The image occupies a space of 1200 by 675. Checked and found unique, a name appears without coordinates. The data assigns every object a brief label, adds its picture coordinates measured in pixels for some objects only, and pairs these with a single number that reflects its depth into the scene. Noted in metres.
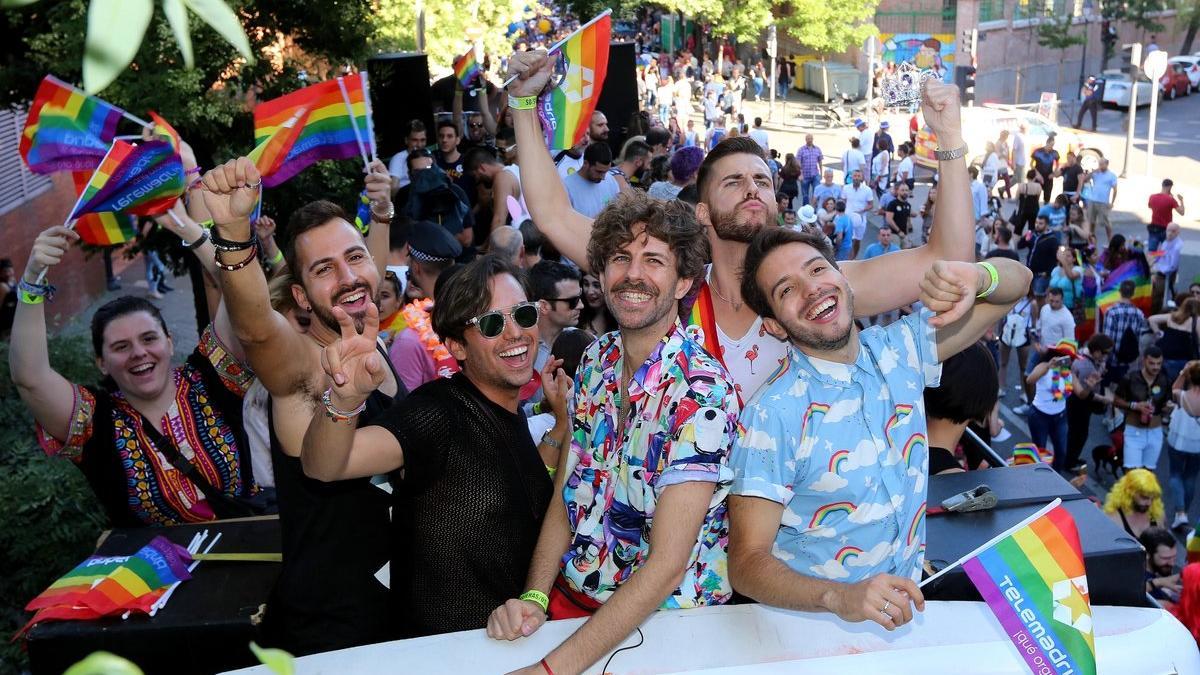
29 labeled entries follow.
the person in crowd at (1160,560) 6.84
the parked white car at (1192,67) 38.78
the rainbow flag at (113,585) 3.10
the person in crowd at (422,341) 4.95
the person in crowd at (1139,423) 9.73
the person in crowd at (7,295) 9.64
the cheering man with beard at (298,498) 2.90
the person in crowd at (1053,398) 10.24
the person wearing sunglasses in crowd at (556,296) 5.43
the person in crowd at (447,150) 10.89
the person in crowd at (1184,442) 9.30
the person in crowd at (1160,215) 16.88
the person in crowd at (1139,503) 7.69
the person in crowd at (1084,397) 10.23
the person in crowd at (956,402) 3.84
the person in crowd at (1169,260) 14.78
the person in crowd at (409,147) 9.84
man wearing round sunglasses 2.91
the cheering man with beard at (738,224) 3.46
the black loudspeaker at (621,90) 12.62
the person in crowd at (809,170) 21.22
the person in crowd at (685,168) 8.95
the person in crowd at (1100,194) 18.61
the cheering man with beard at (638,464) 2.63
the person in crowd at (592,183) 8.80
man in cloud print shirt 2.74
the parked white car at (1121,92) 35.25
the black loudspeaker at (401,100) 9.74
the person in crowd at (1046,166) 21.17
